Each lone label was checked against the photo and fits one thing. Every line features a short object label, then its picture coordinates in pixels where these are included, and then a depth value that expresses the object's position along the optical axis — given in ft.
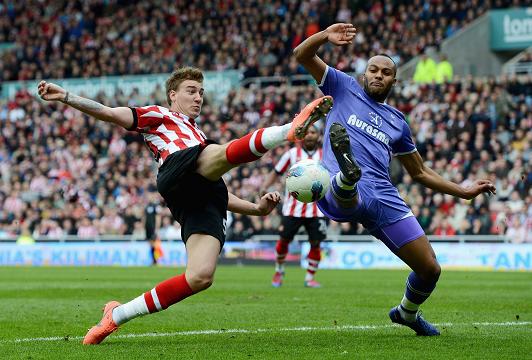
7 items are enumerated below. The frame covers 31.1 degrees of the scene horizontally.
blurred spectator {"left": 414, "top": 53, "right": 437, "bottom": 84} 89.04
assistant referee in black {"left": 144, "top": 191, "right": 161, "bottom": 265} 85.05
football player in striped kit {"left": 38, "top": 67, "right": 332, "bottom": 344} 24.11
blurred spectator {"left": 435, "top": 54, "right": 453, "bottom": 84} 88.44
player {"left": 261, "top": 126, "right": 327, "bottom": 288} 52.49
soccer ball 24.53
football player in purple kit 26.71
